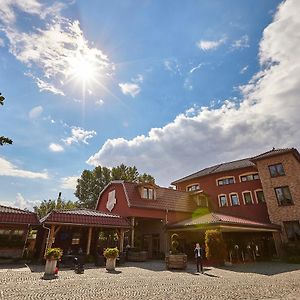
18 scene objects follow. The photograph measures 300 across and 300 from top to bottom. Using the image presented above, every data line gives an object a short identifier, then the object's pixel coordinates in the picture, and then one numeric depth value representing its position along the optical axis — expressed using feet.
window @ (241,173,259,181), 89.55
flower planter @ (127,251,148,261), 64.95
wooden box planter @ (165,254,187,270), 50.44
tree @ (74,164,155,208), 159.02
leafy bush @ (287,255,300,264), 62.49
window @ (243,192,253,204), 88.50
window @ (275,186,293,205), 75.33
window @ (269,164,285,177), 78.79
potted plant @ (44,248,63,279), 38.16
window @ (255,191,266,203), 85.53
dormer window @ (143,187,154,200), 79.26
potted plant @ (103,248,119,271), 46.44
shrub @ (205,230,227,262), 55.16
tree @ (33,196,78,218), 166.09
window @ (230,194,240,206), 91.97
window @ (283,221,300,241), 71.85
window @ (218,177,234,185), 95.81
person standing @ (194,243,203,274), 46.91
